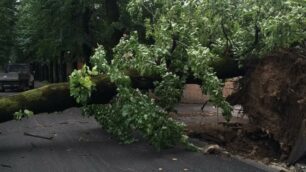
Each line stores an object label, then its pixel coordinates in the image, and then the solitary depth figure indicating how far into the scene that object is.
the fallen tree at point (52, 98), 10.09
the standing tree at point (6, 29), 29.17
